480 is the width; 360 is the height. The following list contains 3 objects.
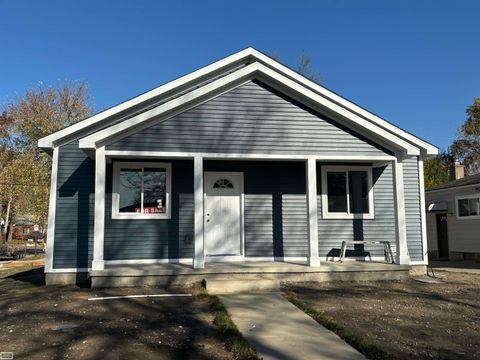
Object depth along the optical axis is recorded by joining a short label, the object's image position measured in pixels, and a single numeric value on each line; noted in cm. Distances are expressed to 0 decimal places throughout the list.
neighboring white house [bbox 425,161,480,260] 1675
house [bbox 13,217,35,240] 6823
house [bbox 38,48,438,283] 982
